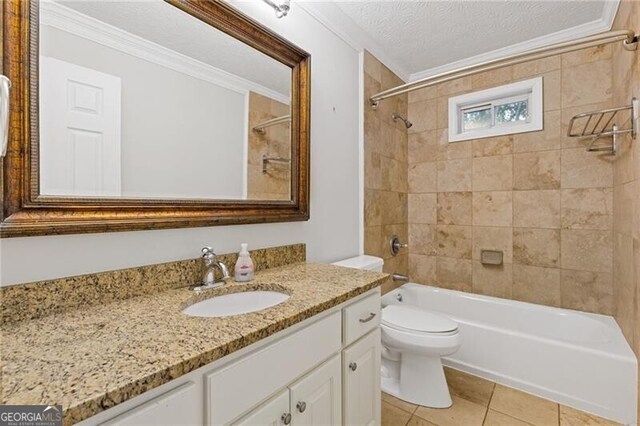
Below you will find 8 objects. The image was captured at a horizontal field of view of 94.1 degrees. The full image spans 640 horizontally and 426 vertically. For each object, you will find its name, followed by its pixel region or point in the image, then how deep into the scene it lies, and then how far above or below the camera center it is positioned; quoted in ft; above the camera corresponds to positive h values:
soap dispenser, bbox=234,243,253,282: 4.06 -0.75
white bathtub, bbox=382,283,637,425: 5.18 -2.79
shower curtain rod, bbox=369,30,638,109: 4.77 +2.85
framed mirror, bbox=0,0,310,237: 2.70 +1.14
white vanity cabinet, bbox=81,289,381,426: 1.99 -1.47
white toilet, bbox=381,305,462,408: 5.47 -2.58
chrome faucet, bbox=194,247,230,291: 3.83 -0.75
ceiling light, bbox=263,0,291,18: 4.62 +3.23
